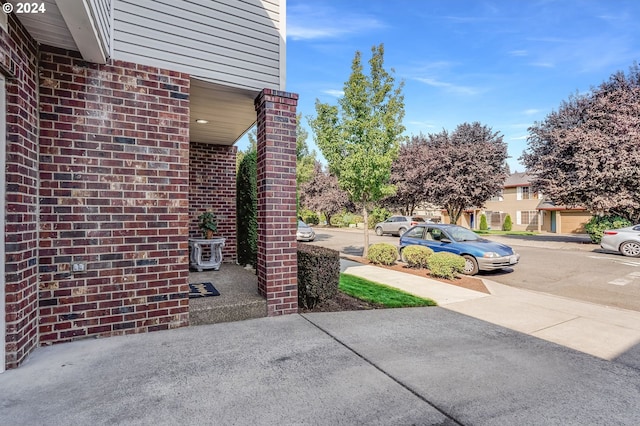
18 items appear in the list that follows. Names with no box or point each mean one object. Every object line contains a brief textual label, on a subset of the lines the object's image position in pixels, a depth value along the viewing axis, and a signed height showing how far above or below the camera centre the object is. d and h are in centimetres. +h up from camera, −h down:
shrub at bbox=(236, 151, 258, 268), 678 -7
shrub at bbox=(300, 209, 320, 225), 3911 -112
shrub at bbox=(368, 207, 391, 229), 3091 -82
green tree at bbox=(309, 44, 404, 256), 1053 +261
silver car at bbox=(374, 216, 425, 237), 2316 -126
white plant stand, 643 -91
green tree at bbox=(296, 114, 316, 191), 1543 +252
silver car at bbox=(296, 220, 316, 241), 1831 -143
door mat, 461 -123
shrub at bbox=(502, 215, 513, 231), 3275 -167
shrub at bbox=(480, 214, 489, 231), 3306 -162
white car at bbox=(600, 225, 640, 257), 1243 -134
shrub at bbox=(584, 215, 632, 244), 1562 -87
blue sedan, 866 -110
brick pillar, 437 +8
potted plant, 654 -32
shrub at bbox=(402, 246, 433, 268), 915 -137
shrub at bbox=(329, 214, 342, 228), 3744 -147
